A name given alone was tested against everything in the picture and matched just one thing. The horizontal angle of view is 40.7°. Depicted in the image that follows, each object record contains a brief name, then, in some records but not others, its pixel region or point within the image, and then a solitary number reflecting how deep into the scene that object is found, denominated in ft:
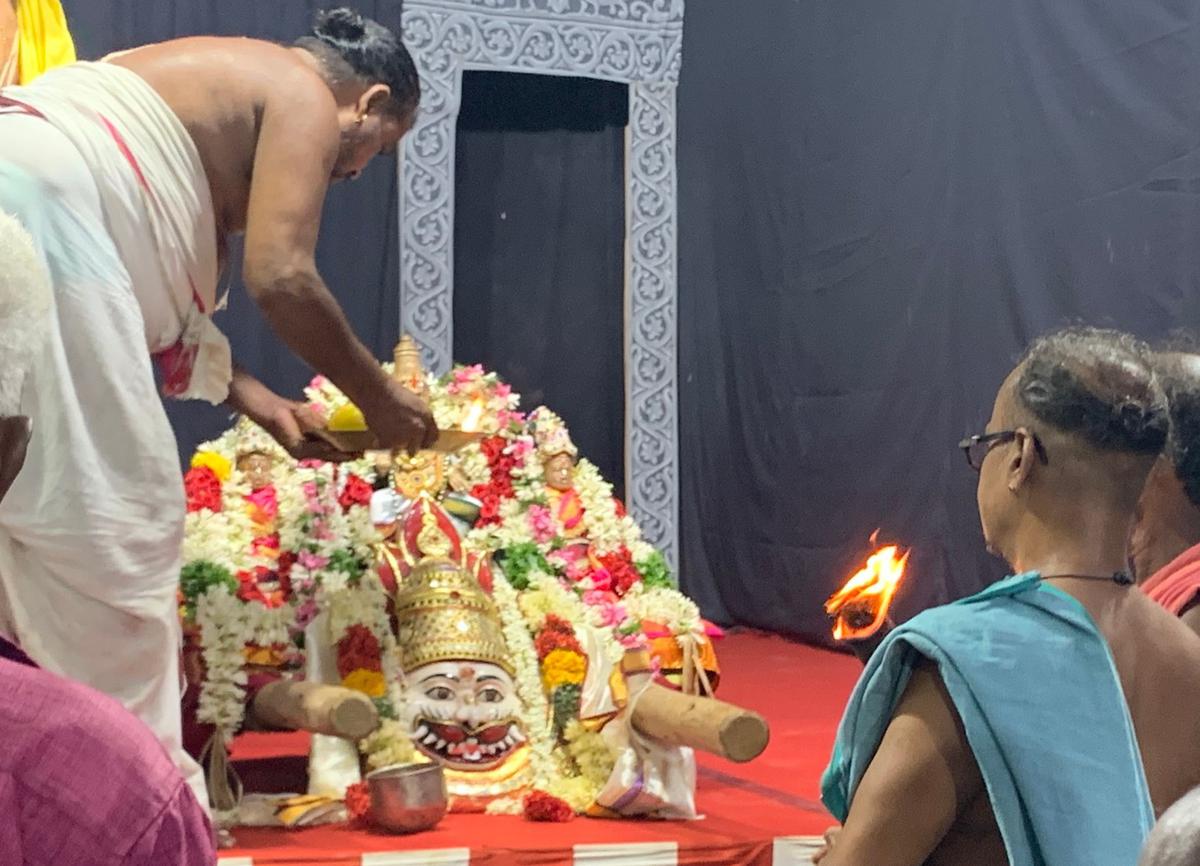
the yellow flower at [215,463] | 12.51
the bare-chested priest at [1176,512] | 6.26
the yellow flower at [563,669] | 11.58
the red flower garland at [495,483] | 13.14
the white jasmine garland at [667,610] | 12.42
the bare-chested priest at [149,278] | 7.68
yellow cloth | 13.42
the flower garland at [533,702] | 11.43
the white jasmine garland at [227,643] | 10.90
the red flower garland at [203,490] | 12.09
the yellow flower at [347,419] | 10.36
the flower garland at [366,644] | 11.25
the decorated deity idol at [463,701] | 11.25
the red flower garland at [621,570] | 12.84
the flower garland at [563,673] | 11.57
